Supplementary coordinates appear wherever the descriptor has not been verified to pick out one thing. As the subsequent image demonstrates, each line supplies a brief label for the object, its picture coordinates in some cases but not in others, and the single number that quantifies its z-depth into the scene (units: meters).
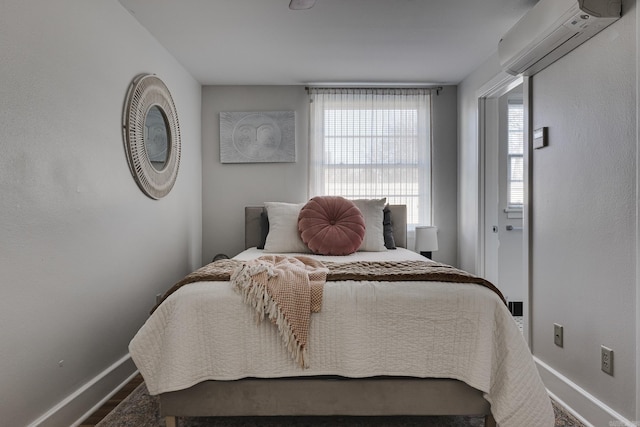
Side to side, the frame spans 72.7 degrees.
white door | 3.94
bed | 1.85
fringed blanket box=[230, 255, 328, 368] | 1.82
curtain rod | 4.41
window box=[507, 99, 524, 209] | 4.27
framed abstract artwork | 4.43
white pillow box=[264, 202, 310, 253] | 3.56
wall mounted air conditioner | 1.93
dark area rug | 2.07
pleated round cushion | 3.38
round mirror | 3.04
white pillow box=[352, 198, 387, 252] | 3.61
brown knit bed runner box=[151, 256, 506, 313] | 1.97
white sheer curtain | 4.42
